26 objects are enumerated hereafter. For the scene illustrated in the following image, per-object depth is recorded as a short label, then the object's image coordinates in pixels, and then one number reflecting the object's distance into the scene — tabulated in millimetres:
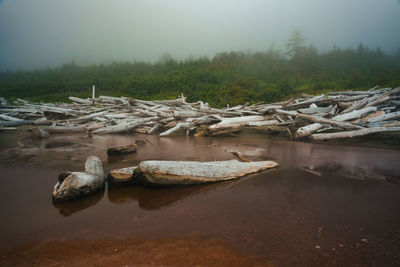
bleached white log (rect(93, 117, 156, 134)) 10461
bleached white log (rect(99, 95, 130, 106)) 13569
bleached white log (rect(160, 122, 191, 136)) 10153
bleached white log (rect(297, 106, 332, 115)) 10312
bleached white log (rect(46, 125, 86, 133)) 10248
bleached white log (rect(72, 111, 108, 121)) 12324
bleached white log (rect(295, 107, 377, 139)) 8125
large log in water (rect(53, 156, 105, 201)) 2957
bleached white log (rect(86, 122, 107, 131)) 10921
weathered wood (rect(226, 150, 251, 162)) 5023
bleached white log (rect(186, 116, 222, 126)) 10398
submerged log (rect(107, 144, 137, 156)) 5648
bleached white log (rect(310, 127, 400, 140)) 7306
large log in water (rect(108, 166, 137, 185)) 3525
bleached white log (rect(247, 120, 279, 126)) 9812
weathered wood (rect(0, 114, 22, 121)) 12469
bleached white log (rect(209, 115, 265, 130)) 9499
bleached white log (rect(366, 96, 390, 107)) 9394
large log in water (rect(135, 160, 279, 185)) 3416
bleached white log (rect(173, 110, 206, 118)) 11536
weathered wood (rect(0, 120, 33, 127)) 11441
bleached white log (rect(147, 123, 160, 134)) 10746
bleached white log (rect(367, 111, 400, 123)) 8266
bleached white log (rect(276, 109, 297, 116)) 9792
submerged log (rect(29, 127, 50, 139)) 8828
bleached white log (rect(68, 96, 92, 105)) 15740
